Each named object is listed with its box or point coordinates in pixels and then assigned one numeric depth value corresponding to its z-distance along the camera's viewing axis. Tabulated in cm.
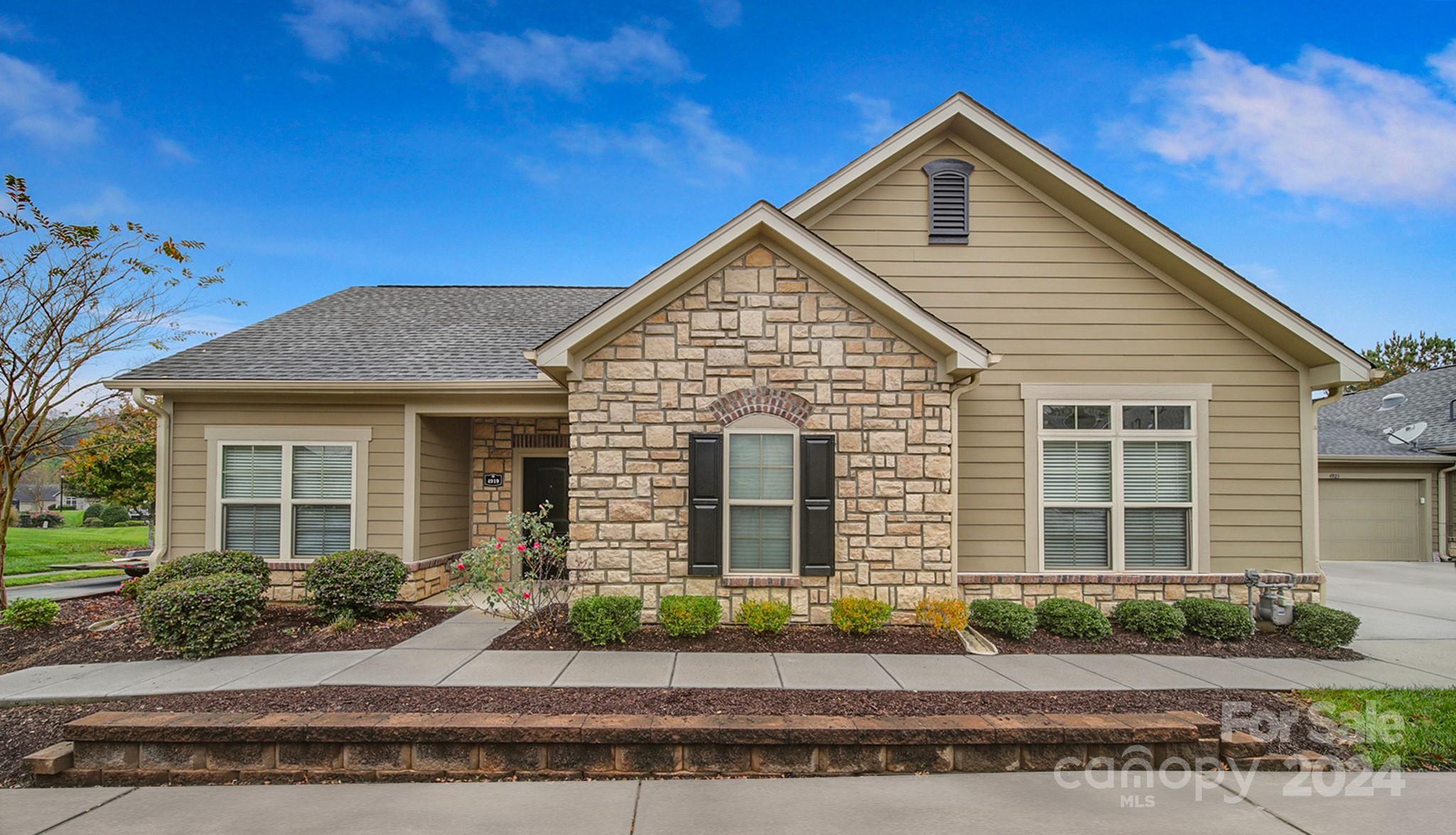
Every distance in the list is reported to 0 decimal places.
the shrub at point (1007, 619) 724
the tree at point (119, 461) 1016
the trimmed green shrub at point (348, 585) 759
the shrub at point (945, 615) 710
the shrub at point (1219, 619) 750
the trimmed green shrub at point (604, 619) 675
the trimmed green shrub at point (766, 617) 697
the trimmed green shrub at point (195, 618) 657
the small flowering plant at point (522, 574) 731
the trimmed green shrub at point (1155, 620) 750
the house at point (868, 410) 732
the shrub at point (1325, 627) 726
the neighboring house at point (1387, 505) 1686
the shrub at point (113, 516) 3312
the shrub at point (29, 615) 743
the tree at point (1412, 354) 3753
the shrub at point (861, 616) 698
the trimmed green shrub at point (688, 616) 685
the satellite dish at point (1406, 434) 1836
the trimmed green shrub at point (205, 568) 777
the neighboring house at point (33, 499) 4274
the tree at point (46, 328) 846
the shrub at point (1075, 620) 739
